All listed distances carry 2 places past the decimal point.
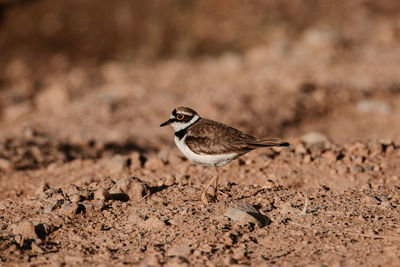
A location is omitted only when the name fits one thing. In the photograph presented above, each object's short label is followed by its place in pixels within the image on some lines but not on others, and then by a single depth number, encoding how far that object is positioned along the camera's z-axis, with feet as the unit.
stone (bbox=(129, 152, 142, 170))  40.52
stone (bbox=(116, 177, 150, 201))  32.71
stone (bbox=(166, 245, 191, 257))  25.39
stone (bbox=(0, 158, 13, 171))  44.65
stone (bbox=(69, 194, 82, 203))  31.63
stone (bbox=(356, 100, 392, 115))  59.41
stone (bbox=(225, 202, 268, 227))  28.40
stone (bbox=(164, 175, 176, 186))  35.06
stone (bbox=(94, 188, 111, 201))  31.96
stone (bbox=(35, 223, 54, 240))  28.17
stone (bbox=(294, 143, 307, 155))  39.88
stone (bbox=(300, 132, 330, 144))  43.27
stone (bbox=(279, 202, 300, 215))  29.86
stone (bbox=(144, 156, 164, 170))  40.57
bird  32.07
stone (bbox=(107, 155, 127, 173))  40.19
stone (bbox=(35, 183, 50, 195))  34.74
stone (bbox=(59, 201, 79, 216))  30.04
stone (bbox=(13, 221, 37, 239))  27.63
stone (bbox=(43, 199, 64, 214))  30.58
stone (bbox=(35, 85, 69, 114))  64.17
